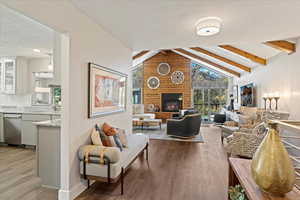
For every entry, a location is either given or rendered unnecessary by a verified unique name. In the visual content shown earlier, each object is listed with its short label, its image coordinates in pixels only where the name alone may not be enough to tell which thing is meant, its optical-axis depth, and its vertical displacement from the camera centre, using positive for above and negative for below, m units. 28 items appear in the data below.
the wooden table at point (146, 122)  7.08 -0.89
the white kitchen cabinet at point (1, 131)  4.30 -0.81
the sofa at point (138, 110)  8.38 -0.47
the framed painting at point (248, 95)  6.24 +0.24
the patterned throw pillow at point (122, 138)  2.84 -0.63
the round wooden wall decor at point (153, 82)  10.30 +1.15
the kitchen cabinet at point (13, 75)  4.70 +0.70
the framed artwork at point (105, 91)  2.54 +0.17
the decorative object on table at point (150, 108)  10.16 -0.43
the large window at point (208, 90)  10.02 +0.67
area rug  5.45 -1.22
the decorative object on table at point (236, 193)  1.24 -0.70
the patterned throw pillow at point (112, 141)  2.58 -0.62
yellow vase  0.82 -0.33
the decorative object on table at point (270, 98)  4.58 +0.10
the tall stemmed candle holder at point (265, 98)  4.88 +0.11
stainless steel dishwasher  4.25 -0.72
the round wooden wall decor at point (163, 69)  10.22 +1.94
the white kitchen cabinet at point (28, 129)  4.04 -0.70
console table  0.84 -0.47
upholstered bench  2.11 -0.82
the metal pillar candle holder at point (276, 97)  4.30 +0.12
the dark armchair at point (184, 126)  5.48 -0.84
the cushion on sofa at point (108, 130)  2.65 -0.47
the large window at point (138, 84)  10.58 +1.06
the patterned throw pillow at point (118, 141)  2.64 -0.64
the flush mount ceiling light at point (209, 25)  2.47 +1.14
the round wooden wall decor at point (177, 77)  10.08 +1.44
